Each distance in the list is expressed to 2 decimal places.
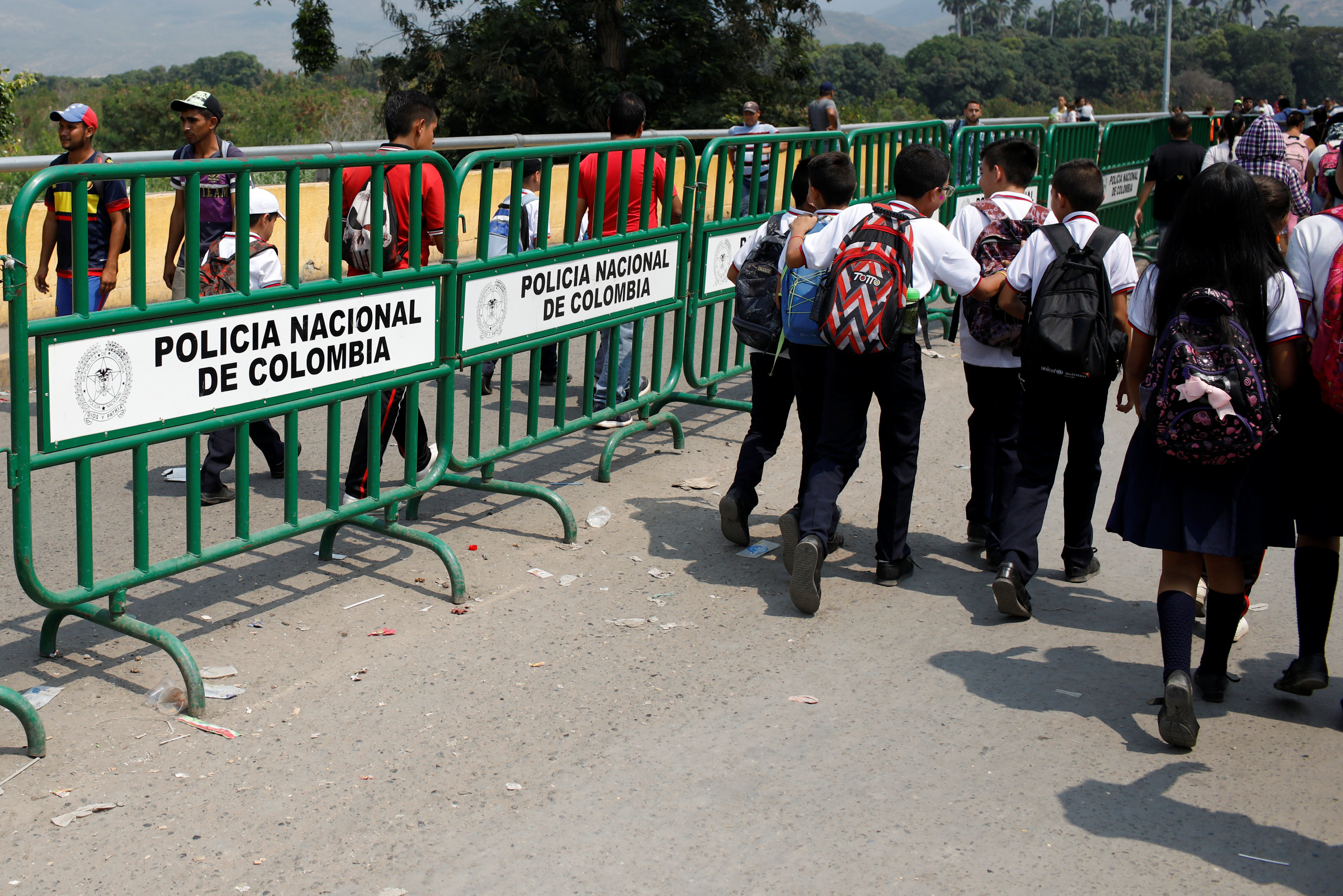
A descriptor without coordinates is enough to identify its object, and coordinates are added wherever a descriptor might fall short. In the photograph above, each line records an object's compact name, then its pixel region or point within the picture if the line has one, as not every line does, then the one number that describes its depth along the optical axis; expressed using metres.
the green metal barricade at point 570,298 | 5.31
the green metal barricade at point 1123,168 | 14.11
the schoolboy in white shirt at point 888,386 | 4.84
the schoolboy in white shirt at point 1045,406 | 4.77
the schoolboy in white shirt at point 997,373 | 5.27
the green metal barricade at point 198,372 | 3.65
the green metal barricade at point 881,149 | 8.69
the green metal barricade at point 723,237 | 6.93
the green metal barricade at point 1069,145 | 11.98
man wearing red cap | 6.41
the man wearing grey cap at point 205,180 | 6.30
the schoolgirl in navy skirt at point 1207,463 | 3.78
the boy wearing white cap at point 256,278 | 5.54
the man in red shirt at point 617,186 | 6.61
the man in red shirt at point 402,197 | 5.29
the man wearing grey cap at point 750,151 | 7.60
